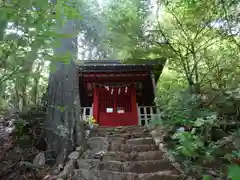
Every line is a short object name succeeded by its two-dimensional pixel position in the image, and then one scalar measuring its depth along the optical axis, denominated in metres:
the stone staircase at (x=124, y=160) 2.37
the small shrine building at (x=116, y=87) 5.77
